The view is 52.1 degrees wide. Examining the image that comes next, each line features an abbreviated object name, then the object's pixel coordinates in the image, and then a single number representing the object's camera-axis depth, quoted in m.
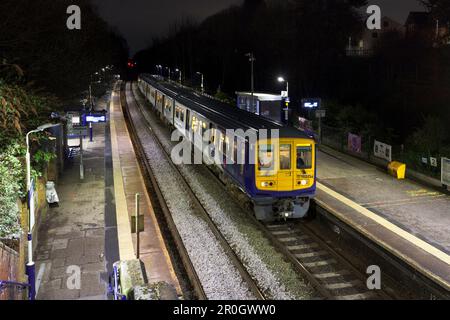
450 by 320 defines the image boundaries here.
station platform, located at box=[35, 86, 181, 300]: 9.71
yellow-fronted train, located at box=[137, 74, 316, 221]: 12.35
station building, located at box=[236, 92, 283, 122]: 30.17
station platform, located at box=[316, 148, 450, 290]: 10.85
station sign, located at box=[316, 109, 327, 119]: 24.09
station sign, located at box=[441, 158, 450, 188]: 16.67
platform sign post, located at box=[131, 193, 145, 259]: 10.00
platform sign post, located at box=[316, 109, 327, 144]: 24.09
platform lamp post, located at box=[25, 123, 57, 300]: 8.95
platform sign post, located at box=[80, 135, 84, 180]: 18.78
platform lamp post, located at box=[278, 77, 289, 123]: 27.85
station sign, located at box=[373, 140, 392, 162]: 20.62
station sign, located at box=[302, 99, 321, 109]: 25.55
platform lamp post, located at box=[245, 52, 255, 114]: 31.58
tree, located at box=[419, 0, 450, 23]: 27.16
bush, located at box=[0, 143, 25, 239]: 9.90
